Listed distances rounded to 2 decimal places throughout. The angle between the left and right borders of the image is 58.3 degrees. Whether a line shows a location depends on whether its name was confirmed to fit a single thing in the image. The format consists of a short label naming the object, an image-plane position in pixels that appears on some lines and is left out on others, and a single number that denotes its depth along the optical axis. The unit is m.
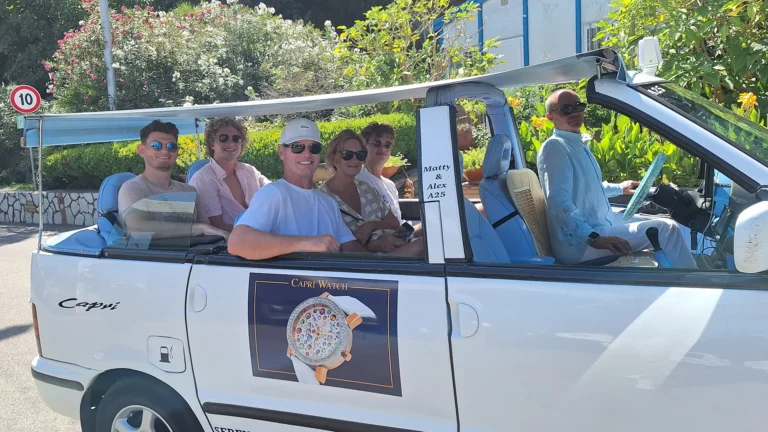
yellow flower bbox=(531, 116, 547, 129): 8.59
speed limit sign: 11.93
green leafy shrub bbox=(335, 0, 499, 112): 11.39
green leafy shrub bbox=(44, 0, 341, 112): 16.59
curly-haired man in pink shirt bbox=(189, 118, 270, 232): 4.46
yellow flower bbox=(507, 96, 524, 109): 10.44
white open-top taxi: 2.13
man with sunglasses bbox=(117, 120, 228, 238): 3.38
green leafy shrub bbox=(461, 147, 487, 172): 8.81
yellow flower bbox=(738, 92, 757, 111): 6.79
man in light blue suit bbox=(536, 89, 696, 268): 3.61
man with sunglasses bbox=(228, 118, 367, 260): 2.85
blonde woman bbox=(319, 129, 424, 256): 3.64
